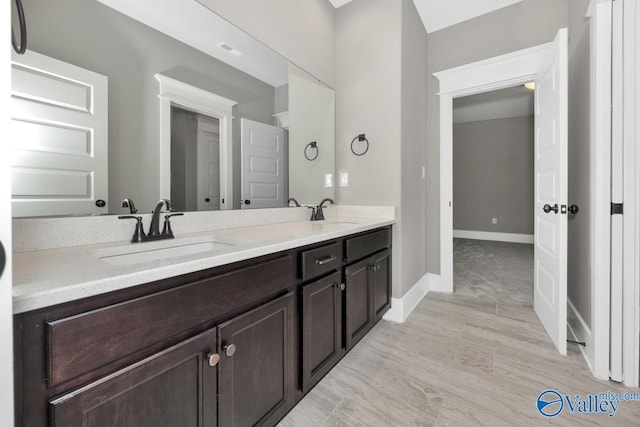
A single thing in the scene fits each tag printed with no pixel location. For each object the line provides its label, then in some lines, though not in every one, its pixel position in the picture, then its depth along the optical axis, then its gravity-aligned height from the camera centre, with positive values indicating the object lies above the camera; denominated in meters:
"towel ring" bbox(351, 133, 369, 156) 2.36 +0.62
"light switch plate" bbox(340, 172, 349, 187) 2.50 +0.28
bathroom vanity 0.57 -0.35
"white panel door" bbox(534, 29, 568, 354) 1.72 +0.11
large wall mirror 0.95 +0.47
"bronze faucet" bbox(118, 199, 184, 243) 1.14 -0.07
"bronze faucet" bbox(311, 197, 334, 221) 2.17 -0.03
